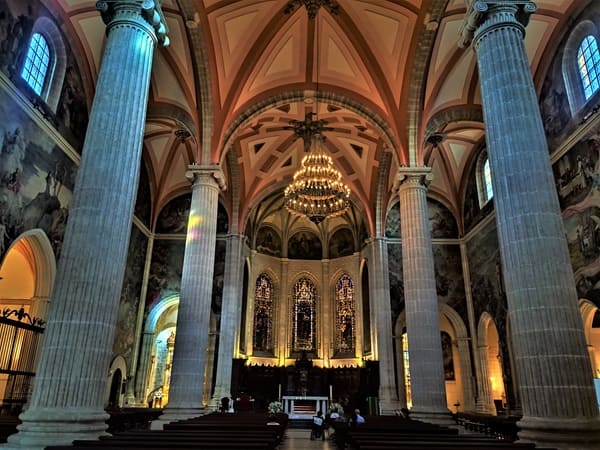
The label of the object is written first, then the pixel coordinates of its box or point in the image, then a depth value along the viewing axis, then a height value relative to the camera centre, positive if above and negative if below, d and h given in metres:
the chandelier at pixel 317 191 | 13.99 +5.95
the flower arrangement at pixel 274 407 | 15.41 -0.76
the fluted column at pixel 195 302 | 11.18 +2.10
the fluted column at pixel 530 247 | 5.29 +1.82
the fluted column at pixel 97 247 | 5.35 +1.78
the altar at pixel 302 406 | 18.59 -0.94
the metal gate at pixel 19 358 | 10.75 +0.55
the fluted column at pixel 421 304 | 11.24 +2.15
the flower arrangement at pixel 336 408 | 14.24 -0.73
